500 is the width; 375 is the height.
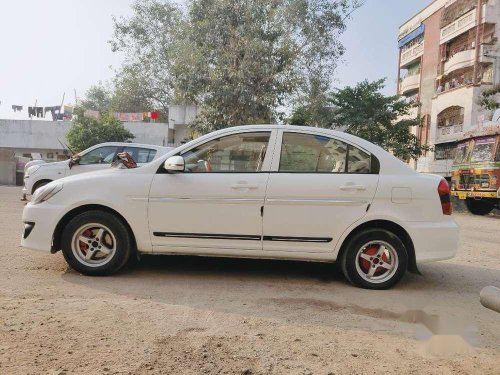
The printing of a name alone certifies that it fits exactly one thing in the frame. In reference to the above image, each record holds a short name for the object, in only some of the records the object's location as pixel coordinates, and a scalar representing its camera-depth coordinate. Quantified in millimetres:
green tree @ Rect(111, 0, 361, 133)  20609
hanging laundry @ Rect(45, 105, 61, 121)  42344
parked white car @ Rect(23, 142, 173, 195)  10532
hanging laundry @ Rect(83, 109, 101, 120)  36516
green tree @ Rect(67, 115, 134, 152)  30750
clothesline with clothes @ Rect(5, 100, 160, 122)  37100
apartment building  30688
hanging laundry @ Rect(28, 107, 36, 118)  42312
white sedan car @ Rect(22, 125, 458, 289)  4559
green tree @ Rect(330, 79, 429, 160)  23812
